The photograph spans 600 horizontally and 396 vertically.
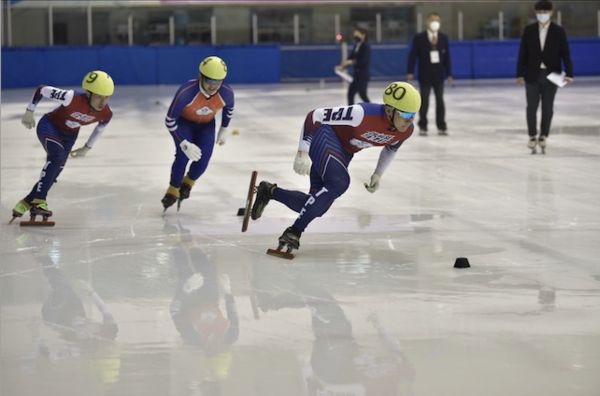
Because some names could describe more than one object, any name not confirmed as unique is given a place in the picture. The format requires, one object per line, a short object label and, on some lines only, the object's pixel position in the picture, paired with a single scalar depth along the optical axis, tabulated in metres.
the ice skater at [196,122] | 9.78
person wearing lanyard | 17.30
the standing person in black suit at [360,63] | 20.42
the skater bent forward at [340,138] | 7.91
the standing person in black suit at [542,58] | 13.80
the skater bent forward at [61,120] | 9.59
